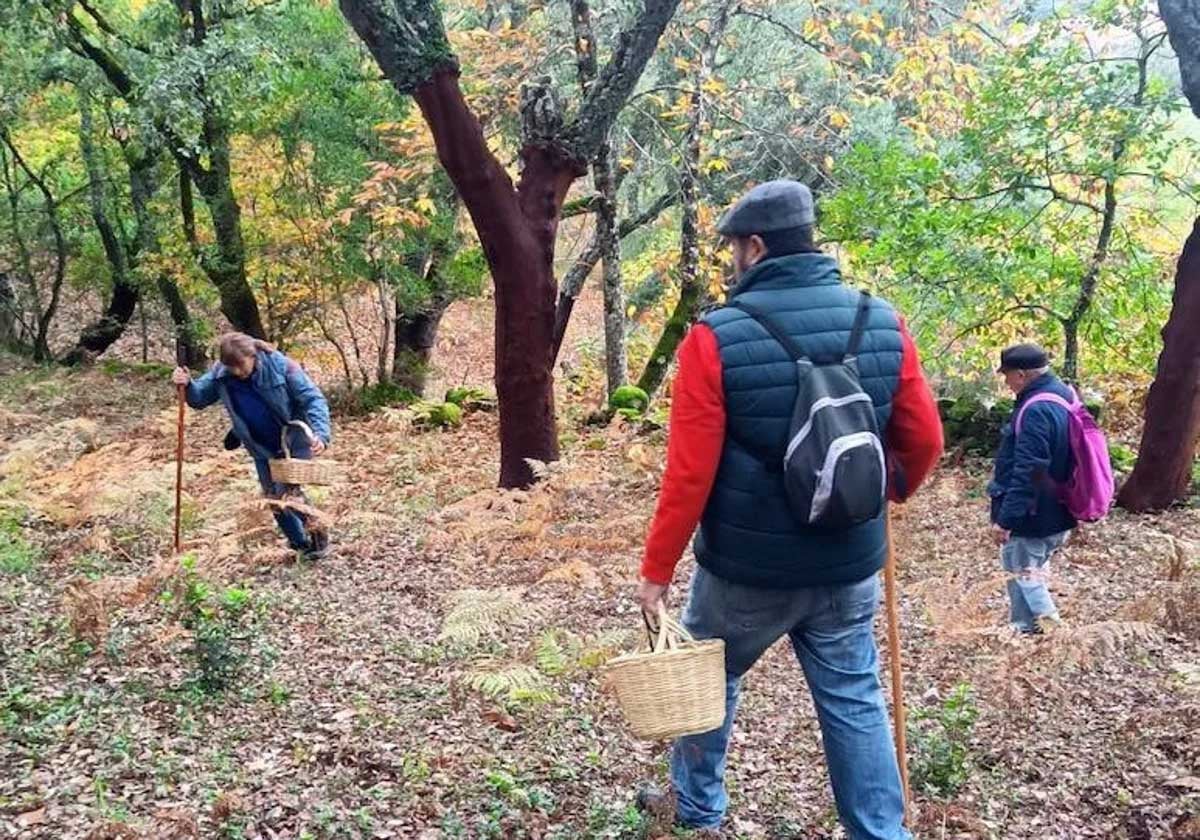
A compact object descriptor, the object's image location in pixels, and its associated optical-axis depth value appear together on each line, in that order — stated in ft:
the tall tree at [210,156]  45.68
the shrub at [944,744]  13.32
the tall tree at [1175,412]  27.78
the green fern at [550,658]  16.05
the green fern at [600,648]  16.76
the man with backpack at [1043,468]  16.97
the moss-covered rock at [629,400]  42.42
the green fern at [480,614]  16.93
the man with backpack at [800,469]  9.75
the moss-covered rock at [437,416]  43.06
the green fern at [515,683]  14.99
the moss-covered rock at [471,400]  45.62
